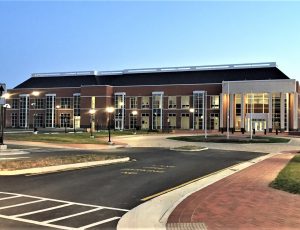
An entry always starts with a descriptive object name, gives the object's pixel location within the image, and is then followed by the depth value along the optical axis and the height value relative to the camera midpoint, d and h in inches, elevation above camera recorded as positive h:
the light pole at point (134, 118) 4023.1 +7.3
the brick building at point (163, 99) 3457.2 +198.6
